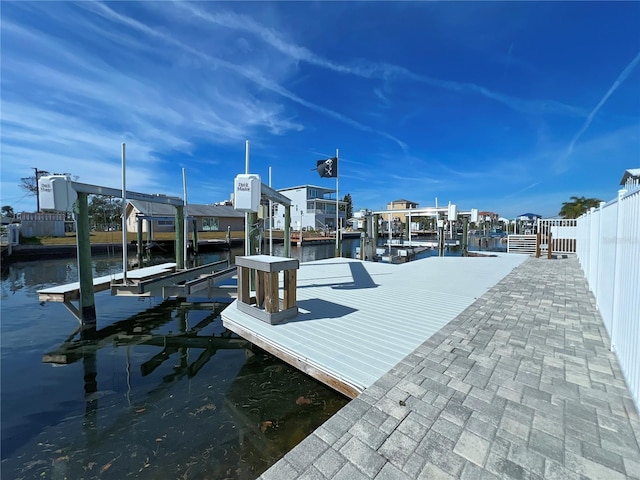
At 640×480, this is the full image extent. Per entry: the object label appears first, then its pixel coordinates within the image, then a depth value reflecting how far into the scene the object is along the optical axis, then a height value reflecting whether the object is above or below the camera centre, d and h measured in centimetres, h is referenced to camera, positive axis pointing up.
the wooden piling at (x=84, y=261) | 544 -60
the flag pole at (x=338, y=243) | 1412 -54
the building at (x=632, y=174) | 1066 +235
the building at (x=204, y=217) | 3188 +185
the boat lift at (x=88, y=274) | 498 -105
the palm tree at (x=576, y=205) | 3175 +338
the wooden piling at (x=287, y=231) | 808 +3
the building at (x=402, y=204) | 7931 +859
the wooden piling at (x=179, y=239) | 865 -24
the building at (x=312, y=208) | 4600 +417
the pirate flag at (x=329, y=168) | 1473 +342
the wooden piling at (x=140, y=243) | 1856 -85
